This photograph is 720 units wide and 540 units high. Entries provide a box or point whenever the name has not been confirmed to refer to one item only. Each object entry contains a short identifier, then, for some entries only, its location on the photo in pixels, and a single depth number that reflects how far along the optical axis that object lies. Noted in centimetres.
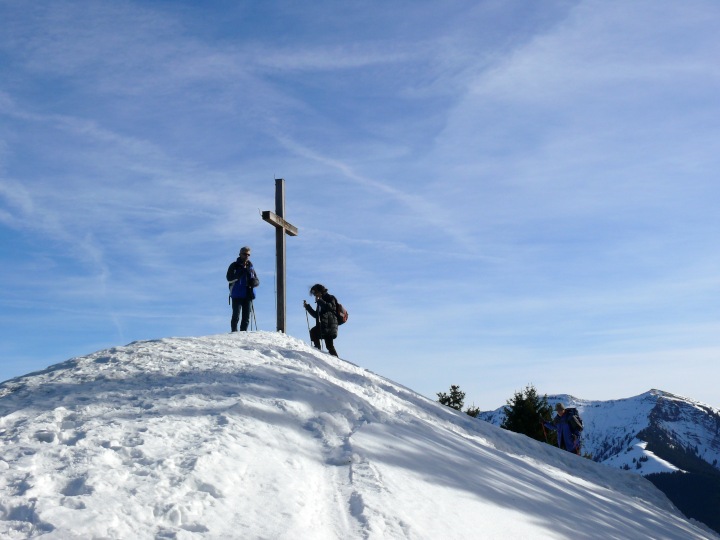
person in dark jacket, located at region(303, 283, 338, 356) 1554
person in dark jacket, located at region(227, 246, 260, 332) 1509
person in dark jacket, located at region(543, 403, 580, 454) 1641
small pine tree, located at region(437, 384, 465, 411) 2806
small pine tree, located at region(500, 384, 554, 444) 2738
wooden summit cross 1569
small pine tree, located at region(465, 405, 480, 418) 2757
